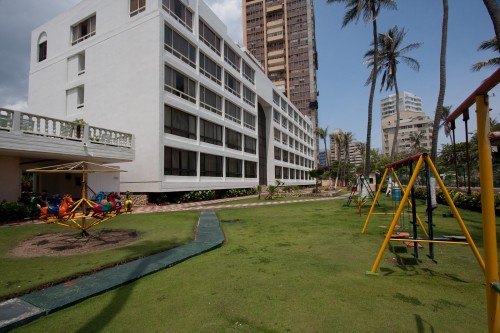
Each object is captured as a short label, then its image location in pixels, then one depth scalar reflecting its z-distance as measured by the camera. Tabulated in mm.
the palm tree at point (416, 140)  72062
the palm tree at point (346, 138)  68812
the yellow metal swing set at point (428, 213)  4293
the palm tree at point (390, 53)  31422
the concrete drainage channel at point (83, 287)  3541
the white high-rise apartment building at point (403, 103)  168375
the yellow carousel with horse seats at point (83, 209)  7539
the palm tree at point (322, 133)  63512
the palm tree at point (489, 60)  20797
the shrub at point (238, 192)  29553
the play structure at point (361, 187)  16700
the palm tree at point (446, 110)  50100
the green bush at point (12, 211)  12148
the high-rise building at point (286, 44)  87188
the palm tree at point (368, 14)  21875
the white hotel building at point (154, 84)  20672
